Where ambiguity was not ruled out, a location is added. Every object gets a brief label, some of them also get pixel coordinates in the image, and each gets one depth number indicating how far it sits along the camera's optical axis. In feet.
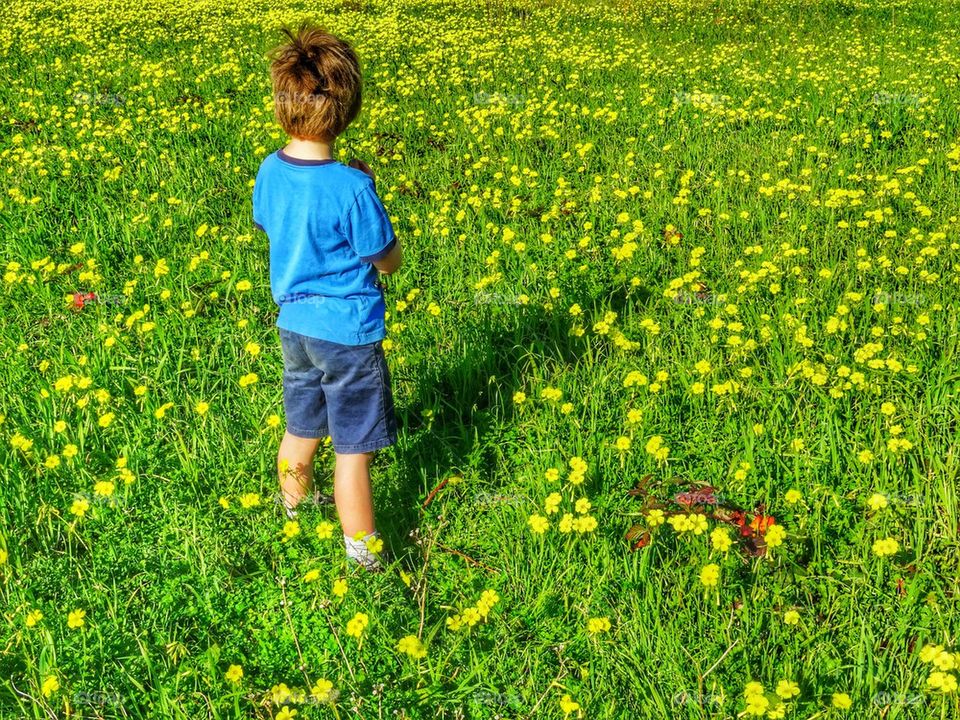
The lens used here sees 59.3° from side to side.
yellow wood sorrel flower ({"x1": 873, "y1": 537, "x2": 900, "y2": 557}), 8.27
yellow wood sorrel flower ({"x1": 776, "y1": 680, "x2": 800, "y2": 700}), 6.92
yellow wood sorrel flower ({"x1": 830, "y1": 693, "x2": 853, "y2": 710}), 7.02
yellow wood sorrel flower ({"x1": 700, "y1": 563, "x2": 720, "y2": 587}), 8.04
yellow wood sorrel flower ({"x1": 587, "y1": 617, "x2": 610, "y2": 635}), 7.73
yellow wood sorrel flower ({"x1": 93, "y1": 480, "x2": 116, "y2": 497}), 9.33
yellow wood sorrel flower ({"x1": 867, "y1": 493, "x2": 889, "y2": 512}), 8.64
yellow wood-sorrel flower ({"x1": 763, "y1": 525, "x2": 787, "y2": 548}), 8.41
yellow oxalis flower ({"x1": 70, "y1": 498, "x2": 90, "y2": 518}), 8.98
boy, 8.09
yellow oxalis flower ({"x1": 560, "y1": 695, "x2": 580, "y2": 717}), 6.91
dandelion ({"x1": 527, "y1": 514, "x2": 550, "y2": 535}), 8.73
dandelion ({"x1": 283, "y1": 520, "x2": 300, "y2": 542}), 8.64
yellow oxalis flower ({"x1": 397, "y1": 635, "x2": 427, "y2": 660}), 7.25
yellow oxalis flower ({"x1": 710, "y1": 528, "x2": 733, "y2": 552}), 8.37
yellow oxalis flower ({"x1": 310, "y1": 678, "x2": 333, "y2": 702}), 7.10
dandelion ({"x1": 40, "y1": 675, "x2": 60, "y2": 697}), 7.13
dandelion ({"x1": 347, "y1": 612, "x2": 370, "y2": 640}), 7.59
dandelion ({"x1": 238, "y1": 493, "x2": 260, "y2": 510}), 9.12
